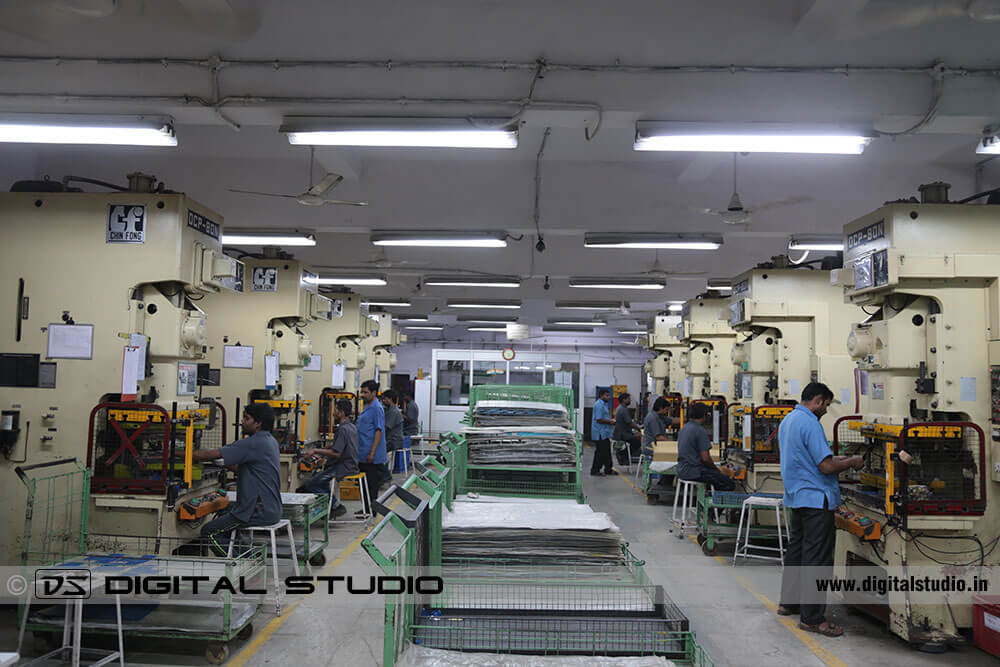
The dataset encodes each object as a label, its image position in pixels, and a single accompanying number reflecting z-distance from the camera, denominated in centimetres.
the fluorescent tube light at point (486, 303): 1433
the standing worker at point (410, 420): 1445
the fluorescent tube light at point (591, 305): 1380
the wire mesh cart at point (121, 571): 416
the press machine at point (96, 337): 498
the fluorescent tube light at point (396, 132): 475
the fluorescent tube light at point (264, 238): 775
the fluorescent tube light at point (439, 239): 805
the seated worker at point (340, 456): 764
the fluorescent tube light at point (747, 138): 465
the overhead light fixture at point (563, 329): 2050
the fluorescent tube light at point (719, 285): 1141
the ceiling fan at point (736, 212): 673
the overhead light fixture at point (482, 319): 1900
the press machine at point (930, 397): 461
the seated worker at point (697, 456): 741
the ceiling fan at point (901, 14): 446
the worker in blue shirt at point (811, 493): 488
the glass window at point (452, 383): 1673
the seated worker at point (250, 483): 507
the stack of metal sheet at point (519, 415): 601
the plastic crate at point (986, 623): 436
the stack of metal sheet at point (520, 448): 561
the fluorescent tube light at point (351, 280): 1034
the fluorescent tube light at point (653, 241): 791
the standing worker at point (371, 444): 806
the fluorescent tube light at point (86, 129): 471
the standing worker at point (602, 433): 1364
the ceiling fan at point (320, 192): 624
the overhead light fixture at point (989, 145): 491
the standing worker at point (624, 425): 1287
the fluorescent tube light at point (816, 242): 831
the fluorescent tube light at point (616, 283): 1077
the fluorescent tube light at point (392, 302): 1464
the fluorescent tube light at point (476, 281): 1103
